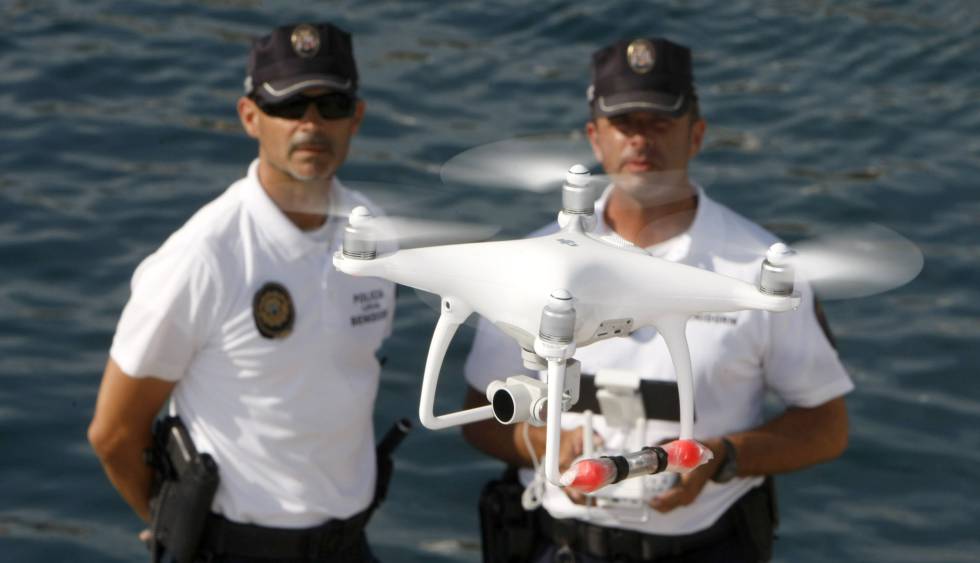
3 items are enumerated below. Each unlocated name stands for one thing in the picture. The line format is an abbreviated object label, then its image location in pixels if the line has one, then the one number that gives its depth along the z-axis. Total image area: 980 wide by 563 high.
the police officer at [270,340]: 8.72
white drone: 4.89
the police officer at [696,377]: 8.79
